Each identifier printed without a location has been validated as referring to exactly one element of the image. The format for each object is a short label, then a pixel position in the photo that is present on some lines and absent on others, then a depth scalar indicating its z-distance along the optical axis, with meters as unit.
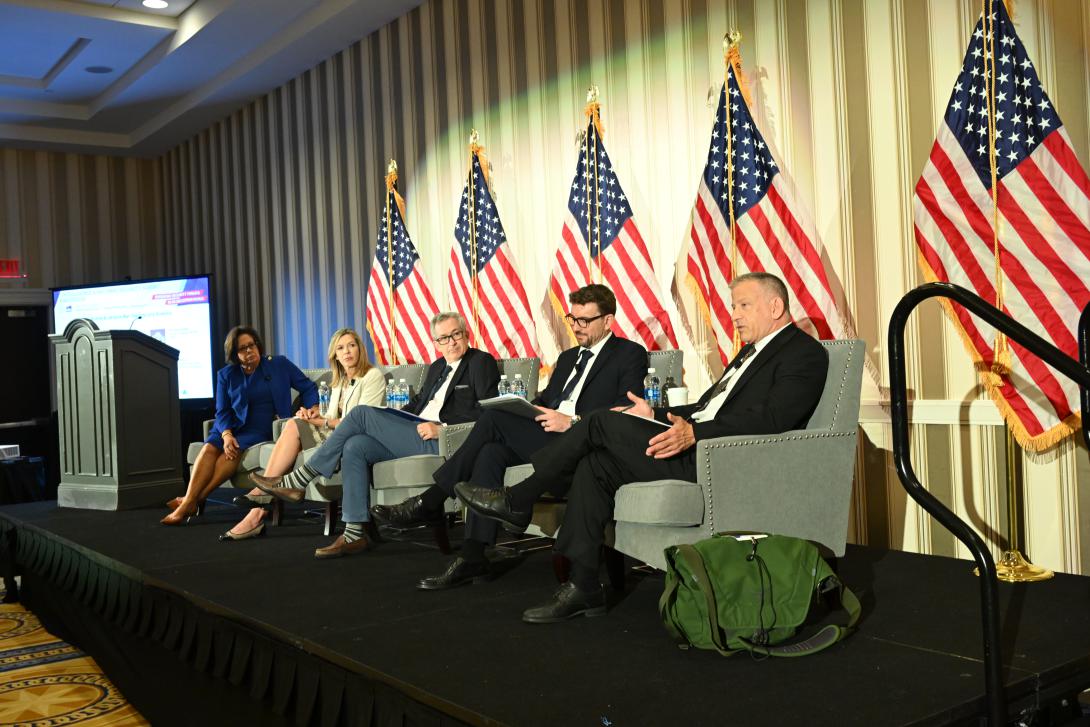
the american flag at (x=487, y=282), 5.71
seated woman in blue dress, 5.30
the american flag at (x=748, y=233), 4.12
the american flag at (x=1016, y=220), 3.31
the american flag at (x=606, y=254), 4.90
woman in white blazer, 4.75
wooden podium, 5.91
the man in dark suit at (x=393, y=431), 4.23
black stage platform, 2.13
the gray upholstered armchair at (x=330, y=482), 4.62
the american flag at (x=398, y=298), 6.49
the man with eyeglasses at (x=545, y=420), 3.47
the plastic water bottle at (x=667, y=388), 4.15
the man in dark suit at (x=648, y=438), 2.94
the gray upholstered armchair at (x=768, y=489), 2.91
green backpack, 2.43
